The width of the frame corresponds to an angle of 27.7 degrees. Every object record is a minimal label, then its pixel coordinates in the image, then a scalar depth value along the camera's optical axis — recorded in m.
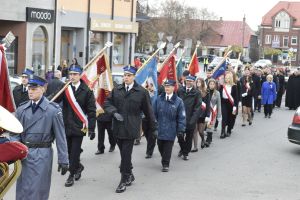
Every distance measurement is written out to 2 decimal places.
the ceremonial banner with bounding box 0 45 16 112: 7.12
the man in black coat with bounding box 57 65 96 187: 9.38
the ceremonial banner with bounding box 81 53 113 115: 11.43
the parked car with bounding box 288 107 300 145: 13.16
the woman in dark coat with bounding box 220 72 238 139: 15.74
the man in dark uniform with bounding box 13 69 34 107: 11.37
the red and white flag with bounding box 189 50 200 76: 16.78
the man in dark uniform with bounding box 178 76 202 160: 12.15
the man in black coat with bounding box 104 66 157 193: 9.34
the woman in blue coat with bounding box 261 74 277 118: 21.30
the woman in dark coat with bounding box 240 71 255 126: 18.62
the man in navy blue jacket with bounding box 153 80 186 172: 10.95
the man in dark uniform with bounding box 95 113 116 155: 12.32
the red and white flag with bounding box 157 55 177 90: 13.77
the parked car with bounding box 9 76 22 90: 15.84
